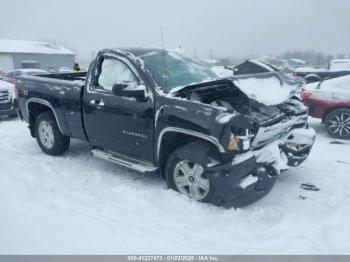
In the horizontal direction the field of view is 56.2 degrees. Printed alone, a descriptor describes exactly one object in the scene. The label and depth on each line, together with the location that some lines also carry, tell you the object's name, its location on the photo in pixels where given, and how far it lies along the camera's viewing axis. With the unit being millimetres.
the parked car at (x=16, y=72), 15416
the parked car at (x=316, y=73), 13977
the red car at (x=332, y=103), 7797
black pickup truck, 3787
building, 37281
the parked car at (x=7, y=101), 9789
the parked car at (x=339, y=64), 16838
